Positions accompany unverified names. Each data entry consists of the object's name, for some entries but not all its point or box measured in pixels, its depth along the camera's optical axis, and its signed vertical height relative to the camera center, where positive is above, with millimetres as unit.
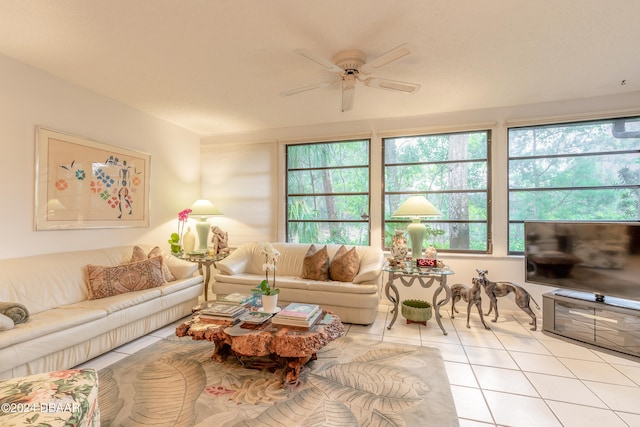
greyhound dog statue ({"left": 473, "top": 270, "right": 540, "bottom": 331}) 3163 -816
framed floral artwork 2865 +336
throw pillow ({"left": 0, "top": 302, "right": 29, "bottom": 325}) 2037 -691
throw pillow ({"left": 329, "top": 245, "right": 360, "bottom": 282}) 3486 -600
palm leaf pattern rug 1760 -1212
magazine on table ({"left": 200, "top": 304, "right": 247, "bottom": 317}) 2346 -778
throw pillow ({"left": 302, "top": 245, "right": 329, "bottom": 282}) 3610 -618
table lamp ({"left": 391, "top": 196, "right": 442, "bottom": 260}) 3314 +38
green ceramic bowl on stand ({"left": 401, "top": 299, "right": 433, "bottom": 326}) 3258 -1067
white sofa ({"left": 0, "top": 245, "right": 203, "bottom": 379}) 1984 -814
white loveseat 3213 -785
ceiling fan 2164 +1210
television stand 2547 -940
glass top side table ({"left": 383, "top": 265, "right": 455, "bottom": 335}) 3125 -644
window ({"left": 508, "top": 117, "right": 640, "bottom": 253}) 3395 +569
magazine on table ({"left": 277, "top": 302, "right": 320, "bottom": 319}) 2207 -742
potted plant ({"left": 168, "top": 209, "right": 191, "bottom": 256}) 4168 -310
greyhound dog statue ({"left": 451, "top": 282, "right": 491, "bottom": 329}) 3242 -867
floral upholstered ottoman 1167 -802
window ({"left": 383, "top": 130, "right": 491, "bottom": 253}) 3900 +490
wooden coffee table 1988 -867
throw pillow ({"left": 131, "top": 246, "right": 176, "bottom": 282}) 3379 -483
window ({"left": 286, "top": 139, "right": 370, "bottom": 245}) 4402 +373
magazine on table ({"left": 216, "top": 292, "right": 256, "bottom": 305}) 2569 -754
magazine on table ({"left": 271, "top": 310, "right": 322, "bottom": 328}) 2166 -791
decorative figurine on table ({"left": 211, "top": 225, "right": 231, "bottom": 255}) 4332 -398
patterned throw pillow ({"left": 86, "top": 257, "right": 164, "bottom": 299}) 2818 -646
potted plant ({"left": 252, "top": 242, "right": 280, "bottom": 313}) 2389 -630
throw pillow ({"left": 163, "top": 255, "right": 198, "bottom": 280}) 3580 -645
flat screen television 2662 -370
